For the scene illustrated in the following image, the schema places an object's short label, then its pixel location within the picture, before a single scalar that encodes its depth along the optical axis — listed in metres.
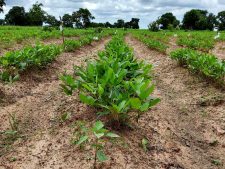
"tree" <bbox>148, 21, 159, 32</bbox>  24.35
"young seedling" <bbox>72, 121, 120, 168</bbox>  1.77
